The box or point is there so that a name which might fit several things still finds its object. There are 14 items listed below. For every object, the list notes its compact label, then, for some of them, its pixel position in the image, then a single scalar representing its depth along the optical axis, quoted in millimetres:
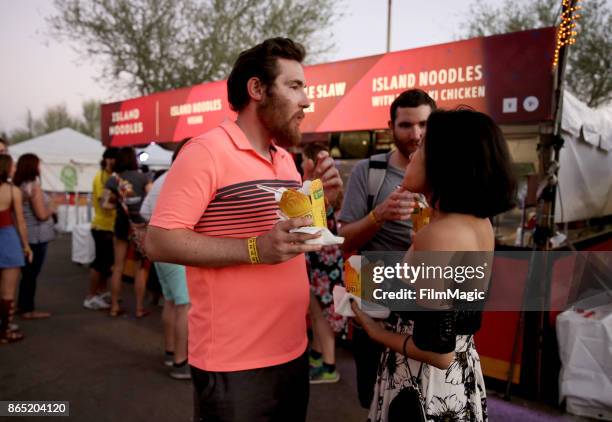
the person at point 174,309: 3611
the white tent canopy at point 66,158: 15820
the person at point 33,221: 4801
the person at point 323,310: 3709
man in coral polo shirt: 1352
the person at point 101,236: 5621
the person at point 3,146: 4742
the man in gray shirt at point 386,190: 2152
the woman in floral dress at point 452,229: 1203
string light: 3069
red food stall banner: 3955
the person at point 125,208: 4715
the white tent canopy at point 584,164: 4449
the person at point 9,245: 4309
